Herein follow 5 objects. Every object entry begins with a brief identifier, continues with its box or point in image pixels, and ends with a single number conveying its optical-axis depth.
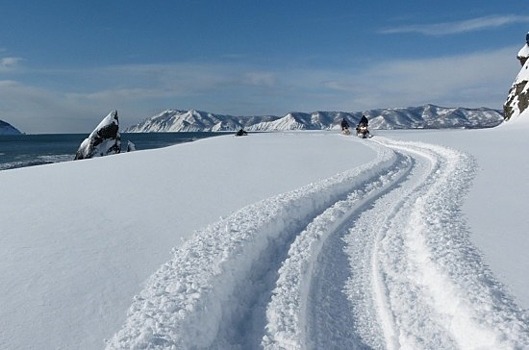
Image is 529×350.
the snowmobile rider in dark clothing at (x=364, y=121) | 39.13
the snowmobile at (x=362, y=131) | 38.84
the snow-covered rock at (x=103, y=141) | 34.94
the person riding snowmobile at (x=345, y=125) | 46.47
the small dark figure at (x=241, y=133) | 49.37
